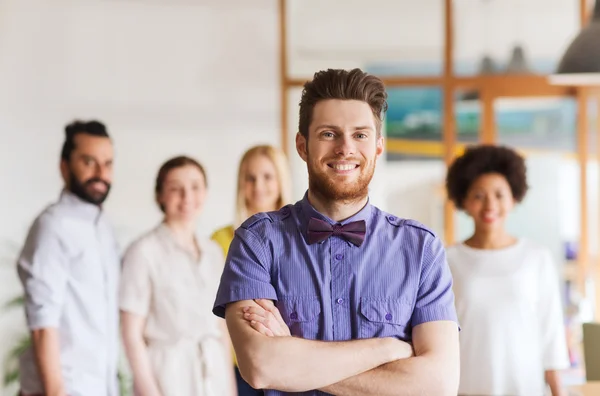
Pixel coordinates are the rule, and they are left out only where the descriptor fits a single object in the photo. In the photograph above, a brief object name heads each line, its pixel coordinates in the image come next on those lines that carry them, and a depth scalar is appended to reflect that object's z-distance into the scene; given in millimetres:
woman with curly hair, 4020
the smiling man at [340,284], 2430
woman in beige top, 4891
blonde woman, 4867
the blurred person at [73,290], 4551
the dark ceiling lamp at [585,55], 4102
